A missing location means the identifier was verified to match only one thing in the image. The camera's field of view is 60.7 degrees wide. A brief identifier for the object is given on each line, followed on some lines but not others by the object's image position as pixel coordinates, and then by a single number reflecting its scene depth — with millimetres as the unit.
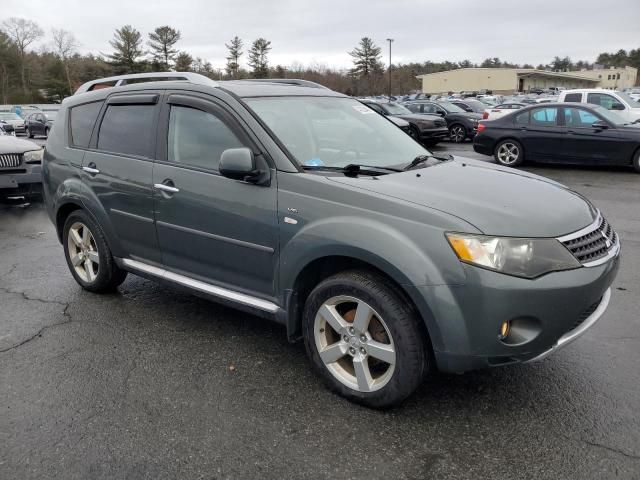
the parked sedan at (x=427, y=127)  18000
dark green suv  2658
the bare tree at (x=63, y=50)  81438
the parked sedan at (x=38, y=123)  30766
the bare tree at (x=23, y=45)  75375
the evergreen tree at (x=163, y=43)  80250
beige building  95250
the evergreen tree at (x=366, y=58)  110938
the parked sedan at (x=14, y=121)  33500
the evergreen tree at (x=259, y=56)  94188
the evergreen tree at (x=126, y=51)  77500
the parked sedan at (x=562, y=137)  11422
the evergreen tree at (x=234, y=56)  96812
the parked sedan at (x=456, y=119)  19750
